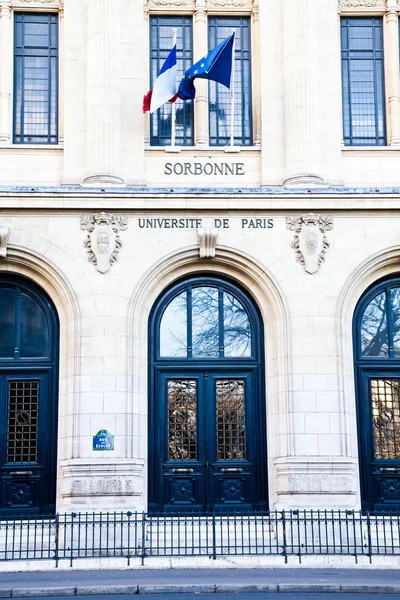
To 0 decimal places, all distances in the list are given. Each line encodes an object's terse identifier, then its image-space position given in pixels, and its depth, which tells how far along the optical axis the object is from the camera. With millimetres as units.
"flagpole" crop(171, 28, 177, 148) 26859
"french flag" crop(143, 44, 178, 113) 26305
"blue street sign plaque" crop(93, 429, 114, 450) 25062
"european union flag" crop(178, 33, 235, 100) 26203
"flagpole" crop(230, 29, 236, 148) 26750
